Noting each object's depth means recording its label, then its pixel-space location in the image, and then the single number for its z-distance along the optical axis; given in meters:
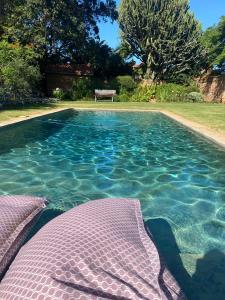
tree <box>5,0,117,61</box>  17.06
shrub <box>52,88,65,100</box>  19.21
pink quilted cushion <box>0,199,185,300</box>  1.17
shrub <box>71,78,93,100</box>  19.82
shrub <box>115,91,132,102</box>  19.09
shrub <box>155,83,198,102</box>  19.59
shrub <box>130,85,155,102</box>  19.40
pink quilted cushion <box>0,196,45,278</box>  1.59
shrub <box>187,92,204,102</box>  19.84
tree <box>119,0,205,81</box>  20.18
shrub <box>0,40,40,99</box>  12.55
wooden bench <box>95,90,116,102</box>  18.10
